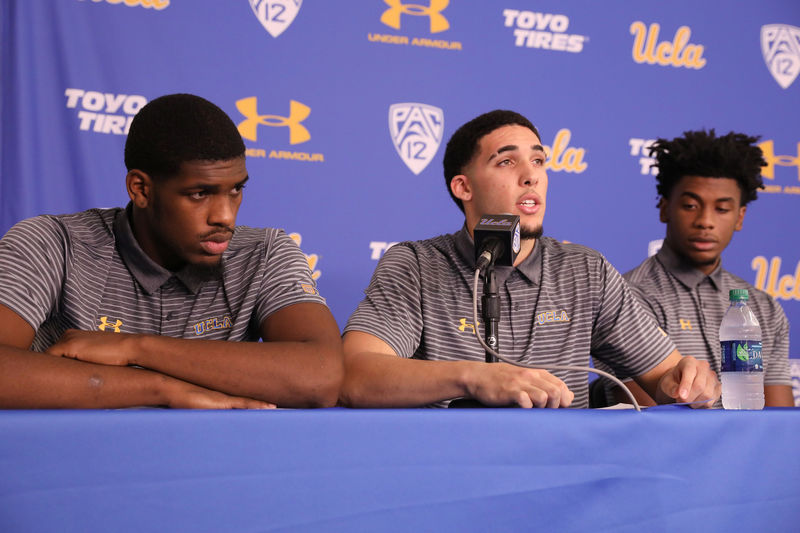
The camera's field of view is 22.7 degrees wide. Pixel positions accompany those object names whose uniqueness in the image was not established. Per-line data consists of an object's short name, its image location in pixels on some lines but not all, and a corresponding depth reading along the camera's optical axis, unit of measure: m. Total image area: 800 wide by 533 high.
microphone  3.13
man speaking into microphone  3.53
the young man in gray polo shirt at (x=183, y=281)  3.08
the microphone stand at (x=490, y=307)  3.15
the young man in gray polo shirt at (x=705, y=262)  4.00
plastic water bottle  3.25
